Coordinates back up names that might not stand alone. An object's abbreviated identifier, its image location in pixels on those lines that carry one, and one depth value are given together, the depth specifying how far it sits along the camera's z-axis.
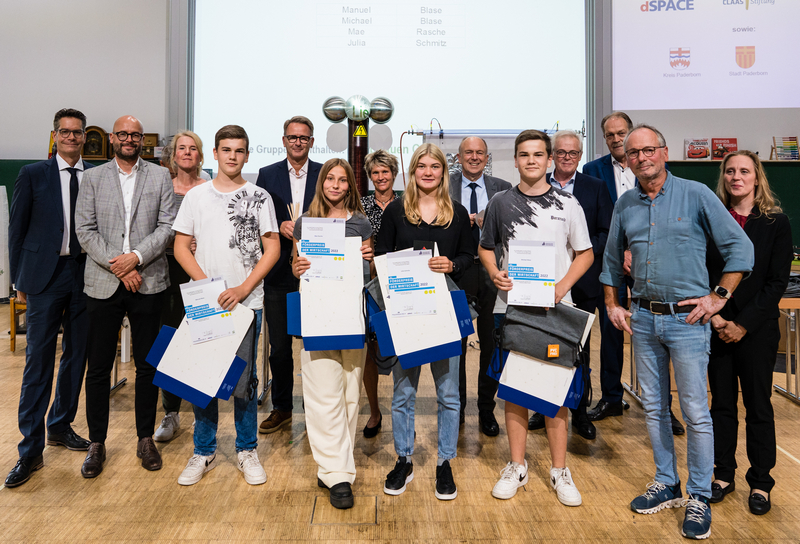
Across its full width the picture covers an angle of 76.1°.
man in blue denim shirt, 1.91
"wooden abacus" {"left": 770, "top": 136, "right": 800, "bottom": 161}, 6.01
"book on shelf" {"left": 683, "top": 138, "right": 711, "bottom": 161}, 6.06
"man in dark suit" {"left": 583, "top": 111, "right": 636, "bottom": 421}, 3.09
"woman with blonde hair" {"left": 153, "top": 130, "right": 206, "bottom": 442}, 2.92
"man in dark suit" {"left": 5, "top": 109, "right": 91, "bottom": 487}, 2.43
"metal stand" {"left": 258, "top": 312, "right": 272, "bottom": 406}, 3.63
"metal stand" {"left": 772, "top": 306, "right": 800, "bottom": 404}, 3.56
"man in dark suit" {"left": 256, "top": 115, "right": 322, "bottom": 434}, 2.96
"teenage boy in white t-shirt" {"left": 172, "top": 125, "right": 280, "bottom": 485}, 2.32
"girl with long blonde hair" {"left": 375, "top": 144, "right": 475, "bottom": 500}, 2.20
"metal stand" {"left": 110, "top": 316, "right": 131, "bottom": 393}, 4.50
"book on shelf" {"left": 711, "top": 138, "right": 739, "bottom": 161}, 6.04
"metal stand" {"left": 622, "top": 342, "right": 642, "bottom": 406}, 3.55
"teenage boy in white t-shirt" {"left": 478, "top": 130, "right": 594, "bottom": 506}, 2.17
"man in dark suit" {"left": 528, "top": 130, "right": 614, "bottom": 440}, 2.84
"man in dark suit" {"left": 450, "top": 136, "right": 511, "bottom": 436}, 2.95
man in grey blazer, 2.39
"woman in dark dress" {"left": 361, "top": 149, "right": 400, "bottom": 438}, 2.89
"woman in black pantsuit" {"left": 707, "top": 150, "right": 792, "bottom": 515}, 2.07
